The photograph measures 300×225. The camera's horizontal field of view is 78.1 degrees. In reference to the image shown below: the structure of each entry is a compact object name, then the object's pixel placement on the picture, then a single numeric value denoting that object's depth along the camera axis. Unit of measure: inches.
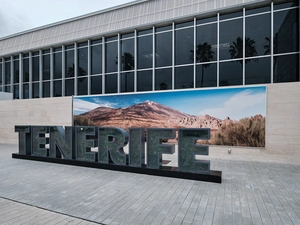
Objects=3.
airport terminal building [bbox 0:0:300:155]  428.8
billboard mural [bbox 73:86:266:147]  373.1
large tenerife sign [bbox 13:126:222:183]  262.2
